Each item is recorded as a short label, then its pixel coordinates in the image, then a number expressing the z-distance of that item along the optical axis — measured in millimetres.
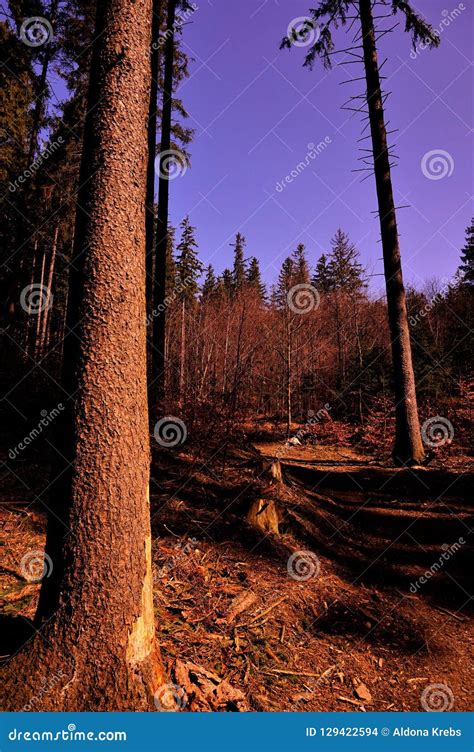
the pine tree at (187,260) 35031
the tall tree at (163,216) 11362
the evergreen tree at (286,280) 17142
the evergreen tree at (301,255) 34812
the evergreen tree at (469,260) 34281
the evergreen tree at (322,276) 40488
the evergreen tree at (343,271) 26844
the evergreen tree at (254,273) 53331
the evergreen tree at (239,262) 51906
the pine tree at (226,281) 42469
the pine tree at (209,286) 39119
